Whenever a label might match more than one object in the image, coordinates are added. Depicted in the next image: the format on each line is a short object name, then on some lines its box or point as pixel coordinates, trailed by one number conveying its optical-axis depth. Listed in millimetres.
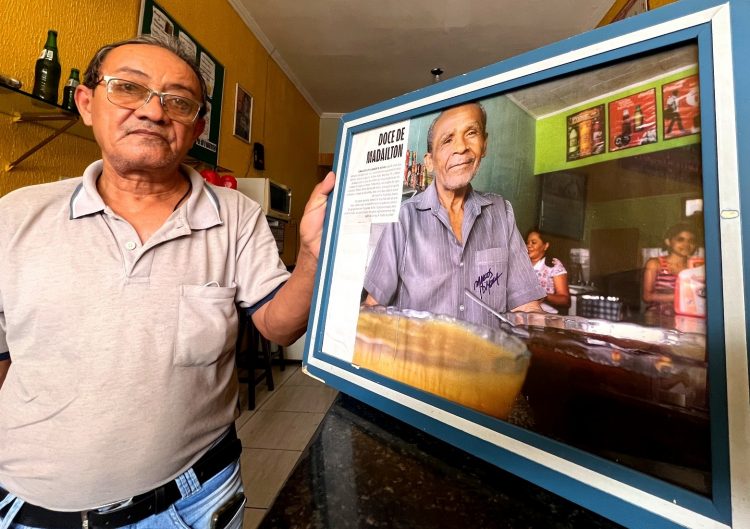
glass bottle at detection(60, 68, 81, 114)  1312
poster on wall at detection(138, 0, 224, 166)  1737
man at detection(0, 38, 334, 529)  625
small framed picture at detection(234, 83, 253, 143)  2578
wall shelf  1113
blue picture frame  279
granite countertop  385
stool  2391
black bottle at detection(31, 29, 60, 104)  1238
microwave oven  2516
